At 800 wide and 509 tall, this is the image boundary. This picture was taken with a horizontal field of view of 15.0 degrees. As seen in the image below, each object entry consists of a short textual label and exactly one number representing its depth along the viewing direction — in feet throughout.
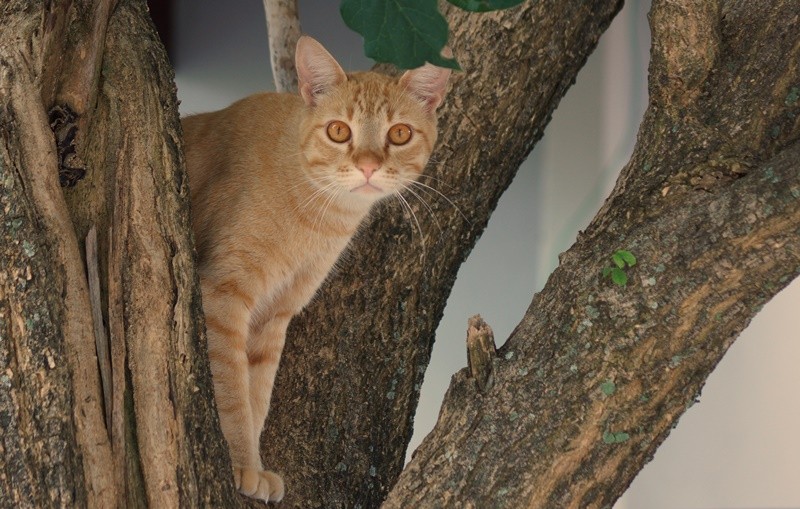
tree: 6.25
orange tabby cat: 6.93
